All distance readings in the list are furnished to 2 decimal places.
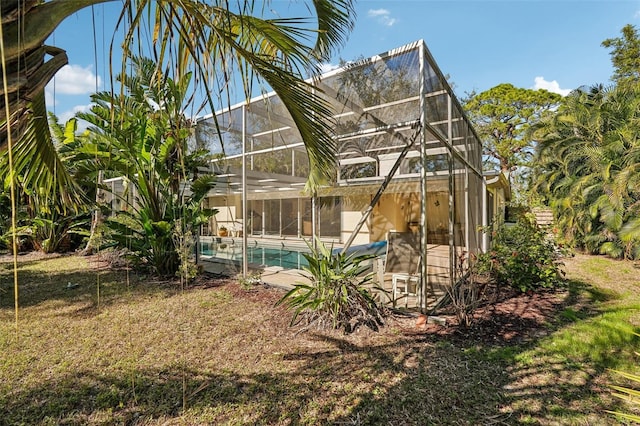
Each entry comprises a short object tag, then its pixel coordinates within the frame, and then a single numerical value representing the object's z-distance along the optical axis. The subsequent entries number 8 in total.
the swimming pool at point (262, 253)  10.53
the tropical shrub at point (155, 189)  7.51
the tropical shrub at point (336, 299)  5.04
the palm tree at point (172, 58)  1.43
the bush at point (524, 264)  7.28
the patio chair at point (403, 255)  7.68
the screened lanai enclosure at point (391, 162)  5.57
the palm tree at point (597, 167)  10.70
